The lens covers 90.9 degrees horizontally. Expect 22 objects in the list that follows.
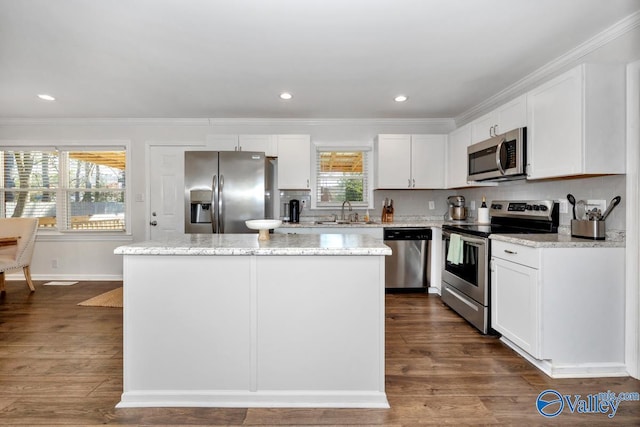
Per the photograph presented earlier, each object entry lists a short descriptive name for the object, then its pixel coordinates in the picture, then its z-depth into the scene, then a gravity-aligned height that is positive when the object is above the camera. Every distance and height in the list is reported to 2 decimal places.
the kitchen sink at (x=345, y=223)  4.03 -0.18
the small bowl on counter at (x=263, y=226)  2.07 -0.12
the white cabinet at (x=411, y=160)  4.19 +0.65
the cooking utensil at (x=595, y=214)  2.20 -0.03
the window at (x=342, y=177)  4.58 +0.47
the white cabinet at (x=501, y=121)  2.72 +0.86
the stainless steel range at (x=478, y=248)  2.70 -0.37
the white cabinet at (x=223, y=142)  4.18 +0.88
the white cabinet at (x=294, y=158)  4.21 +0.68
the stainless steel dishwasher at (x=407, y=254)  3.96 -0.56
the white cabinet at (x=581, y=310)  2.08 -0.66
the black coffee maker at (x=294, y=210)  4.34 -0.02
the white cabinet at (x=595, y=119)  2.08 +0.61
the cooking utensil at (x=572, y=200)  2.38 +0.07
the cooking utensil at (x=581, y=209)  2.41 +0.01
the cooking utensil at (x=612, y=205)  2.12 +0.04
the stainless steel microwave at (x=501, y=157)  2.67 +0.49
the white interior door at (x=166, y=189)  4.52 +0.27
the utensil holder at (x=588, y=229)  2.16 -0.13
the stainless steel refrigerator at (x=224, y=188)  3.66 +0.23
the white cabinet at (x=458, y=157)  3.71 +0.66
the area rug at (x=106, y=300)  3.48 -1.07
